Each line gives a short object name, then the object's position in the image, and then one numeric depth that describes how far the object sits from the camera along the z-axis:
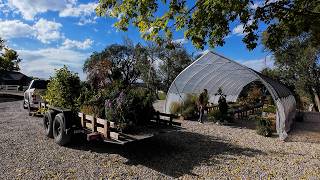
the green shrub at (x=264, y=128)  8.01
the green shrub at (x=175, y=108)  11.09
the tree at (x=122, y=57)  34.68
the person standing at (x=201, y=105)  9.92
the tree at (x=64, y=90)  6.35
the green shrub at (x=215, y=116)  9.94
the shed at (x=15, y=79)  43.64
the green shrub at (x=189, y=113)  10.49
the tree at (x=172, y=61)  28.58
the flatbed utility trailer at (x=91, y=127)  4.70
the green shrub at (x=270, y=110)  12.23
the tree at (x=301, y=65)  16.90
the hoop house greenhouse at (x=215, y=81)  8.34
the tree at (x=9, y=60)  24.83
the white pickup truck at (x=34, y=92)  9.72
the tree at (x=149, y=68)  29.47
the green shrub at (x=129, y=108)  5.11
